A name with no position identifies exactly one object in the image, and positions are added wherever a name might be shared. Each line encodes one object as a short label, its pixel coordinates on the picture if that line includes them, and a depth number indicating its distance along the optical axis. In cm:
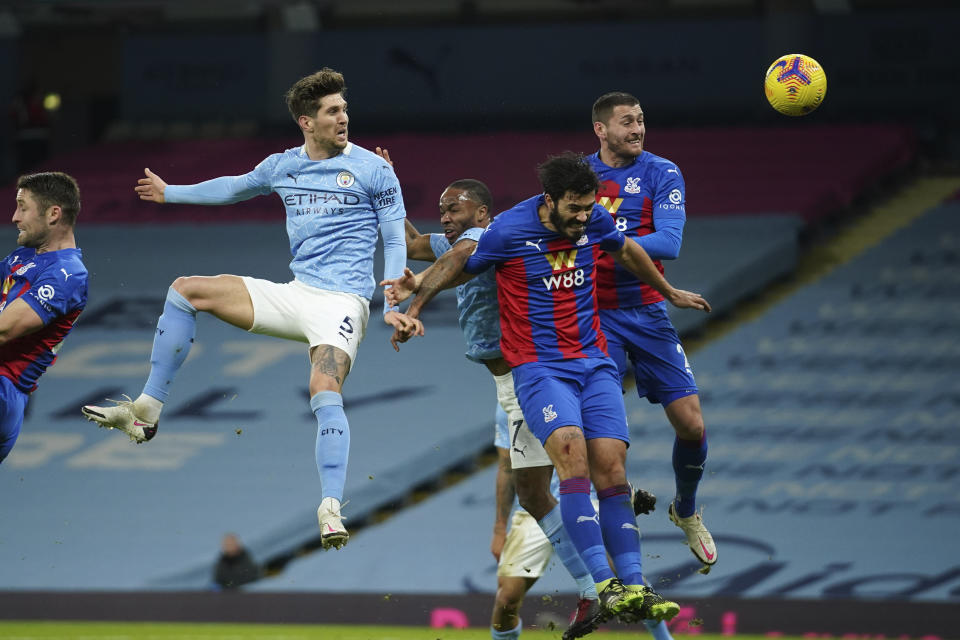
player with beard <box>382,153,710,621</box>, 1530
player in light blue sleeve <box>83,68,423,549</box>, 1644
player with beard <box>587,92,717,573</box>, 1709
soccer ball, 1772
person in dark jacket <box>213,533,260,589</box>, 2887
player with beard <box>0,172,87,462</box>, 1620
